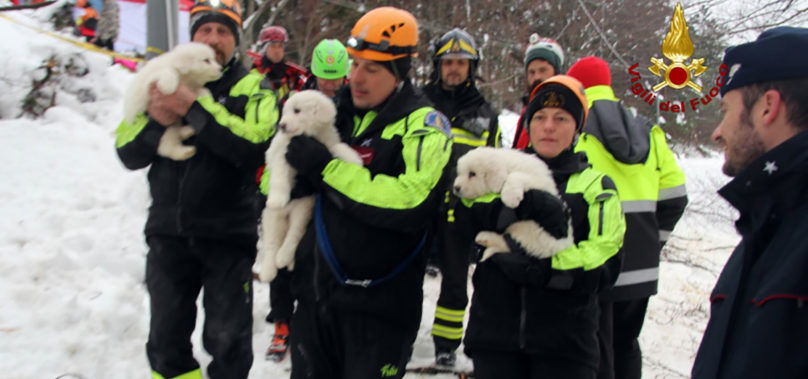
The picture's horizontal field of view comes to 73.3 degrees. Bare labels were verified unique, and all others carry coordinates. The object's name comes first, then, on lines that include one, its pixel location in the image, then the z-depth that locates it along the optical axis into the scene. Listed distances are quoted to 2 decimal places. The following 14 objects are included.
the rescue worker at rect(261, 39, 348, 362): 4.16
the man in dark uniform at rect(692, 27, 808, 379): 1.24
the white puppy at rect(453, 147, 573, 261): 2.37
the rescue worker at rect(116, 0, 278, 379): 2.79
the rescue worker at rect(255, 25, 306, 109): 5.58
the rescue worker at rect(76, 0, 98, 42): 10.84
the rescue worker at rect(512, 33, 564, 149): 4.29
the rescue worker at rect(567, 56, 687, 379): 3.19
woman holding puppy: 2.34
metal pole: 4.43
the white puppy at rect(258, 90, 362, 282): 2.51
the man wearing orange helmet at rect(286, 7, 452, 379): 2.30
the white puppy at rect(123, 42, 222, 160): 2.79
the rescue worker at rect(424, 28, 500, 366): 4.21
